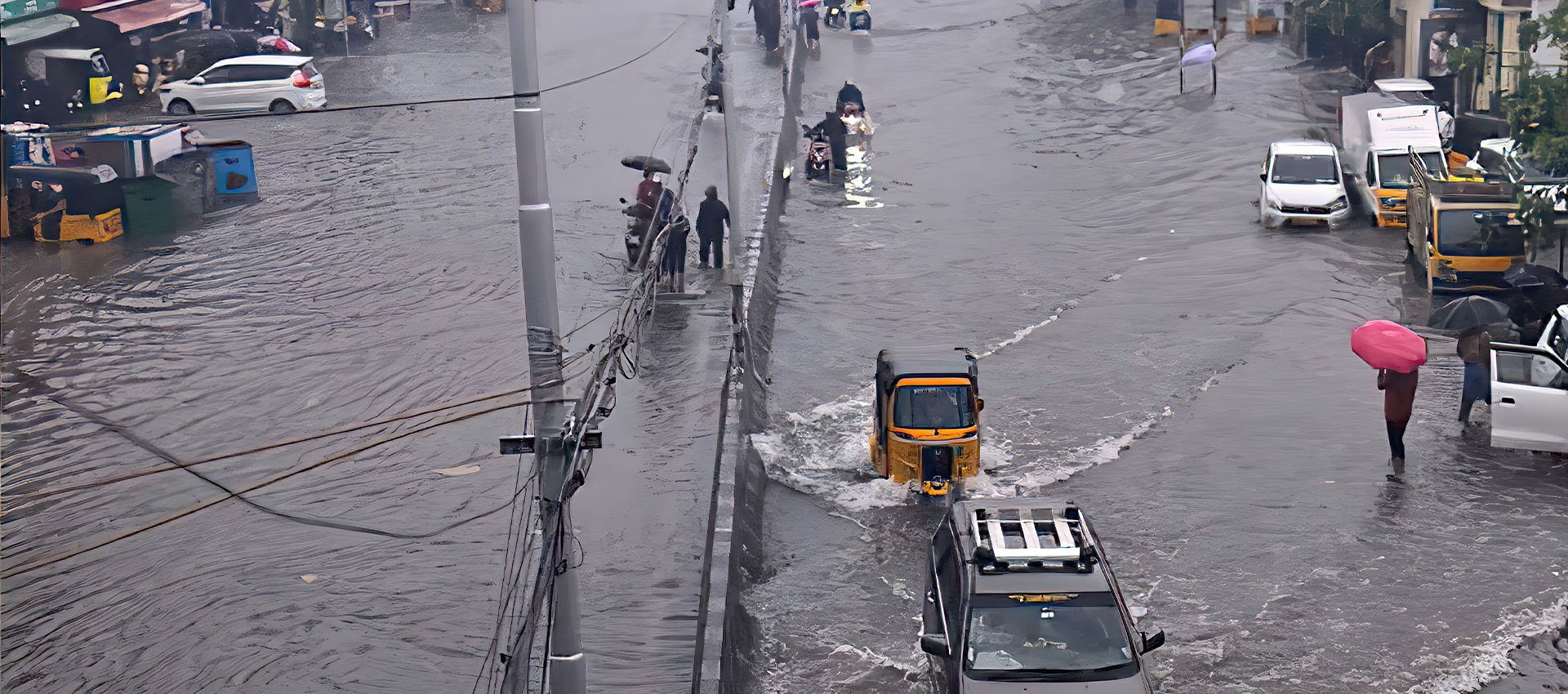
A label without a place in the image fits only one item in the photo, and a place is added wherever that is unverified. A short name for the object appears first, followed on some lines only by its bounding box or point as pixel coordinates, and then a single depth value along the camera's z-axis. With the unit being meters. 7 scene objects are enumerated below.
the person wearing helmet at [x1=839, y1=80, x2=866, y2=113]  34.78
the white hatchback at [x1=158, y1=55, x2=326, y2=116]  32.25
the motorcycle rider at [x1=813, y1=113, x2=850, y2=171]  32.28
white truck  26.44
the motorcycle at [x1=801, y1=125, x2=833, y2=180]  32.19
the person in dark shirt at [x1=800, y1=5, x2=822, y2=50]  42.47
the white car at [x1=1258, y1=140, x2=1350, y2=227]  26.86
